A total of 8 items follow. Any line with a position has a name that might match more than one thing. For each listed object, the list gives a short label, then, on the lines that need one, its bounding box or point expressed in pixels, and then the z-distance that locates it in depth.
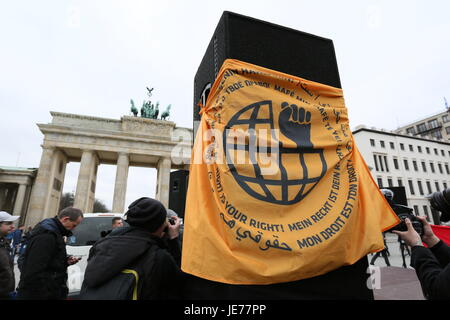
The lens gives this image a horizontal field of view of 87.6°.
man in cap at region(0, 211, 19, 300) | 2.63
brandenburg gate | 25.81
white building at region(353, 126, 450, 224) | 33.97
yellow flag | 1.45
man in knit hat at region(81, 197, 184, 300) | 1.30
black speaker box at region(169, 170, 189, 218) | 4.79
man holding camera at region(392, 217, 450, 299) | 1.19
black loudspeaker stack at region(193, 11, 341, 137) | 2.01
